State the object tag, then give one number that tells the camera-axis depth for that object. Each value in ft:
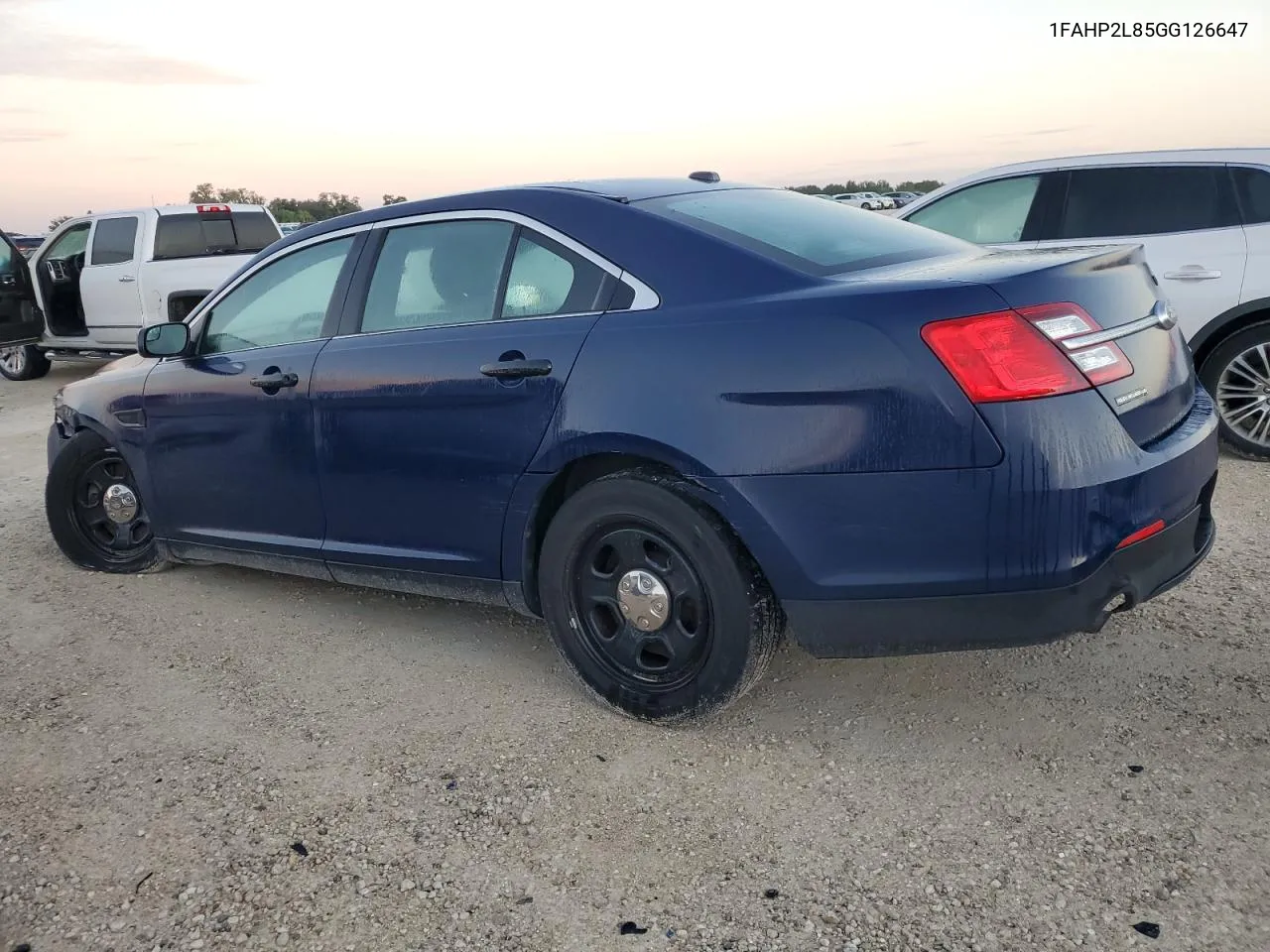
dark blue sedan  8.91
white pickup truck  36.73
